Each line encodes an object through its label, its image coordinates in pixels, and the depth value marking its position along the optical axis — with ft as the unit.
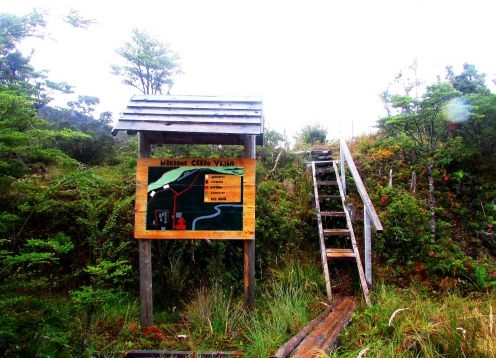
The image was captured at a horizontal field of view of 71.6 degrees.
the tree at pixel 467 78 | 37.96
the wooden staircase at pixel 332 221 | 18.07
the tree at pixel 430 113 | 21.67
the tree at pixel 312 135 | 43.21
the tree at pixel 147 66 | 51.61
